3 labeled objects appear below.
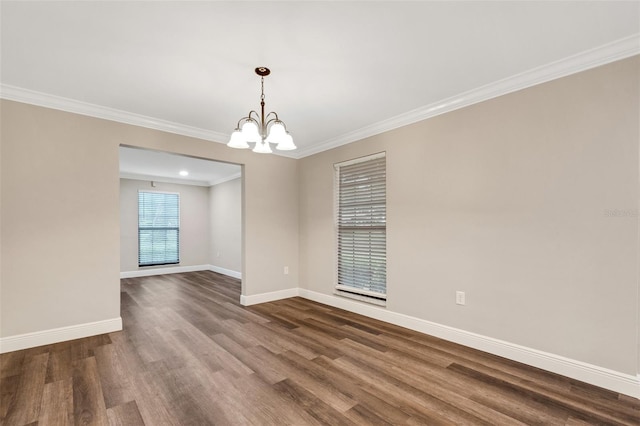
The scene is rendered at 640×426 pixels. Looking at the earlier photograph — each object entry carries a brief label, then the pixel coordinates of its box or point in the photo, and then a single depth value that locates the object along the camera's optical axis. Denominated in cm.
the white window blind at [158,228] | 733
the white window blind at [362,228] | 379
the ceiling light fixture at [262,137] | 232
